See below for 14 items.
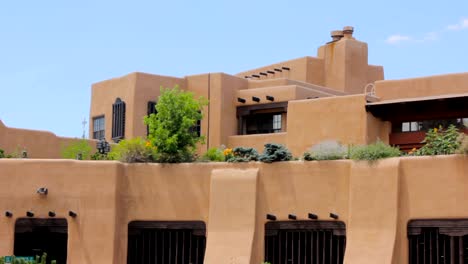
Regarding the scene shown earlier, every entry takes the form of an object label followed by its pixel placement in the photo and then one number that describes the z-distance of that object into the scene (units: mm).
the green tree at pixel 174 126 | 33188
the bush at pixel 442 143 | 29062
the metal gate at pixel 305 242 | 30094
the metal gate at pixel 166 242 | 32156
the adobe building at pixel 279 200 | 28578
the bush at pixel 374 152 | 29625
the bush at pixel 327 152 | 30812
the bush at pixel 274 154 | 31500
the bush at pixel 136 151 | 33344
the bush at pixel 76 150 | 36750
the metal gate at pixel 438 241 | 27906
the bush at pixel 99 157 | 35312
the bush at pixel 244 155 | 32000
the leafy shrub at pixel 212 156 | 33600
